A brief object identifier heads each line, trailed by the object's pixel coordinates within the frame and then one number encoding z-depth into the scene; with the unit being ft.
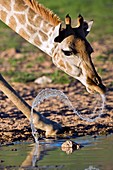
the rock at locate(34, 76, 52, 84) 85.87
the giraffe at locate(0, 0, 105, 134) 57.16
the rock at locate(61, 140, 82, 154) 55.75
